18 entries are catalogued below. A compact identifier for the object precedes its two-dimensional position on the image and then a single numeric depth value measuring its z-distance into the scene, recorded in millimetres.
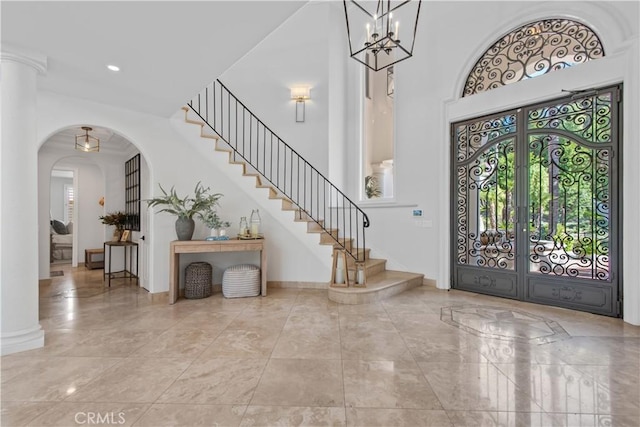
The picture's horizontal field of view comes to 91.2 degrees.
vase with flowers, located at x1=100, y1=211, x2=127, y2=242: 5879
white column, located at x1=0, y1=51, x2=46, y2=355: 2727
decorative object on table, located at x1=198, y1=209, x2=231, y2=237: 4684
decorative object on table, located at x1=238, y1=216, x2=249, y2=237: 4844
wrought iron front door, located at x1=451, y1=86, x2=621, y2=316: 3725
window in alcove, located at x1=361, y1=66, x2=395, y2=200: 6469
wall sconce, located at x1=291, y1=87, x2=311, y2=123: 6570
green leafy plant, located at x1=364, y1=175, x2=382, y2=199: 6445
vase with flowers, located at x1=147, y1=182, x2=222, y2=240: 4422
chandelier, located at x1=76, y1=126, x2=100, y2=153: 5354
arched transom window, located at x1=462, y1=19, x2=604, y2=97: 3883
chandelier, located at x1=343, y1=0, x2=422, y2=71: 5660
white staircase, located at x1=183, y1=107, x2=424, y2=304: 4357
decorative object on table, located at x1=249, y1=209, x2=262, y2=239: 4906
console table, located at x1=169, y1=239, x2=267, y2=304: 4344
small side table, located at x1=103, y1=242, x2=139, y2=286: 5617
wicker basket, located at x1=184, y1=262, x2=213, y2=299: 4571
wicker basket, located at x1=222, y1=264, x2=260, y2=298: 4633
